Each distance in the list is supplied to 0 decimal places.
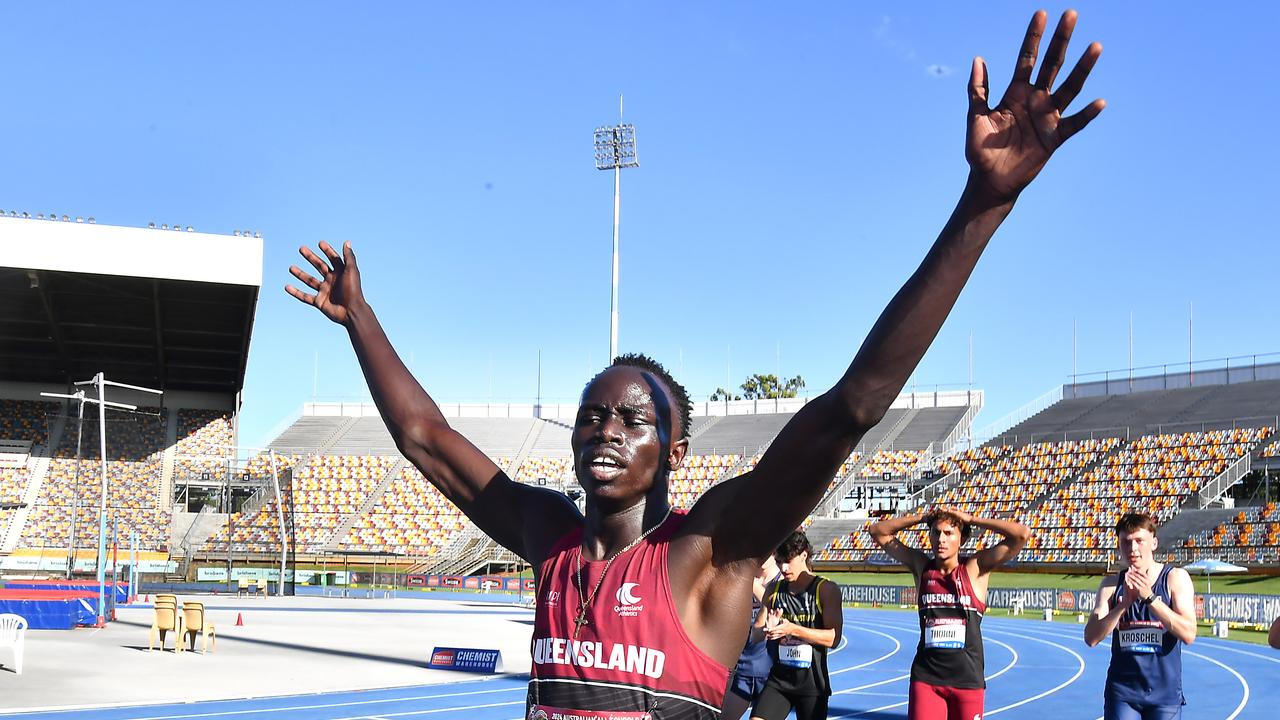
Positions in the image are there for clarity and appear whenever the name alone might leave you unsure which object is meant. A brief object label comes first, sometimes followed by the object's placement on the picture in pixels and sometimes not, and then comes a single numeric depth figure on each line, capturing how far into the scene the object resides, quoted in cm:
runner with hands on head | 710
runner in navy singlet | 646
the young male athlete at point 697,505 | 236
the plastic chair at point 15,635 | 1508
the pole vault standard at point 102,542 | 2481
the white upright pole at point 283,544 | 4109
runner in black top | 780
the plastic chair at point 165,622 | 1873
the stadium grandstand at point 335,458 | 3769
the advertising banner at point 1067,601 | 2761
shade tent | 3079
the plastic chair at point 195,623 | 1869
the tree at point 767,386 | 9262
